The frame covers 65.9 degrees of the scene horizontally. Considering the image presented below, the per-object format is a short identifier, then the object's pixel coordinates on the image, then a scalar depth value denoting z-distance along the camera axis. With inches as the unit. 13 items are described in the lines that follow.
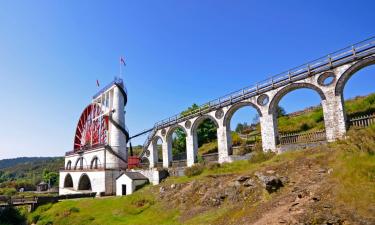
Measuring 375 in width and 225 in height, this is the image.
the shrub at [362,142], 471.2
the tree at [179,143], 1849.2
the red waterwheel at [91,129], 1817.2
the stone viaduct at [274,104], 782.5
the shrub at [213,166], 968.6
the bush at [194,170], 994.1
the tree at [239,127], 2476.6
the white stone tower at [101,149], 1462.8
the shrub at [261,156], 873.2
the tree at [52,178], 3329.2
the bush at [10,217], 1082.1
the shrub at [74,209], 1025.1
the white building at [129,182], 1172.5
